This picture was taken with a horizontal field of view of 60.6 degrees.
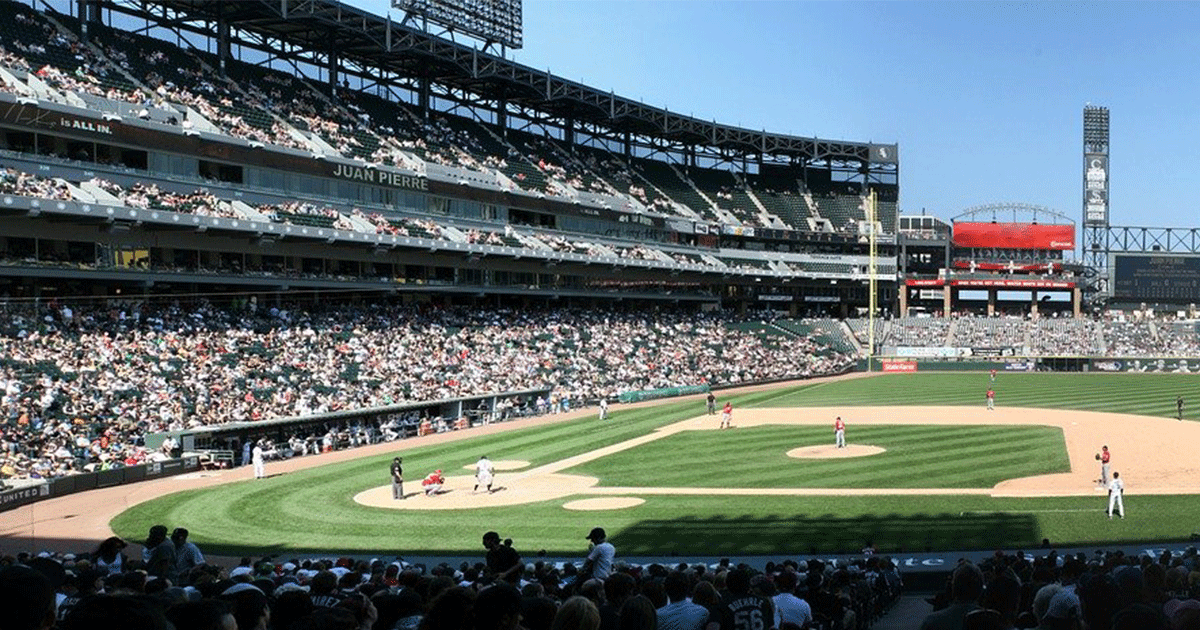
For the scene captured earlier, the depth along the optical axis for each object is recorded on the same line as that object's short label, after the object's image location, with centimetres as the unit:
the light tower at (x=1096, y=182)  11019
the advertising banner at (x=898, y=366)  9069
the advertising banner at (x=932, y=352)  9394
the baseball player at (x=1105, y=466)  2795
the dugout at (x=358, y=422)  3762
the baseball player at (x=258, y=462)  3390
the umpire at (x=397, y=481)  2927
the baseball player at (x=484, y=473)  3062
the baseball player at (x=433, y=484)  3062
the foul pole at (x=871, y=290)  9406
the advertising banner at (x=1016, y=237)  11300
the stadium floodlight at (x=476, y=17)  7656
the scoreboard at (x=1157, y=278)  10512
